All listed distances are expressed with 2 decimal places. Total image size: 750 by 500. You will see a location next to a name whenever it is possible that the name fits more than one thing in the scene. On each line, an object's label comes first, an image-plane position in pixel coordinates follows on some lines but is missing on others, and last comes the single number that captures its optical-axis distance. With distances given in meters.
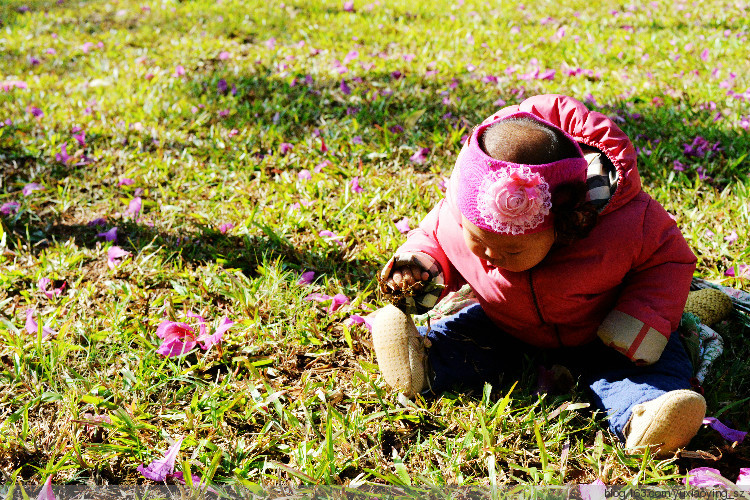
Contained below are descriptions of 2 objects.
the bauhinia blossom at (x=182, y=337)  2.21
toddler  1.62
